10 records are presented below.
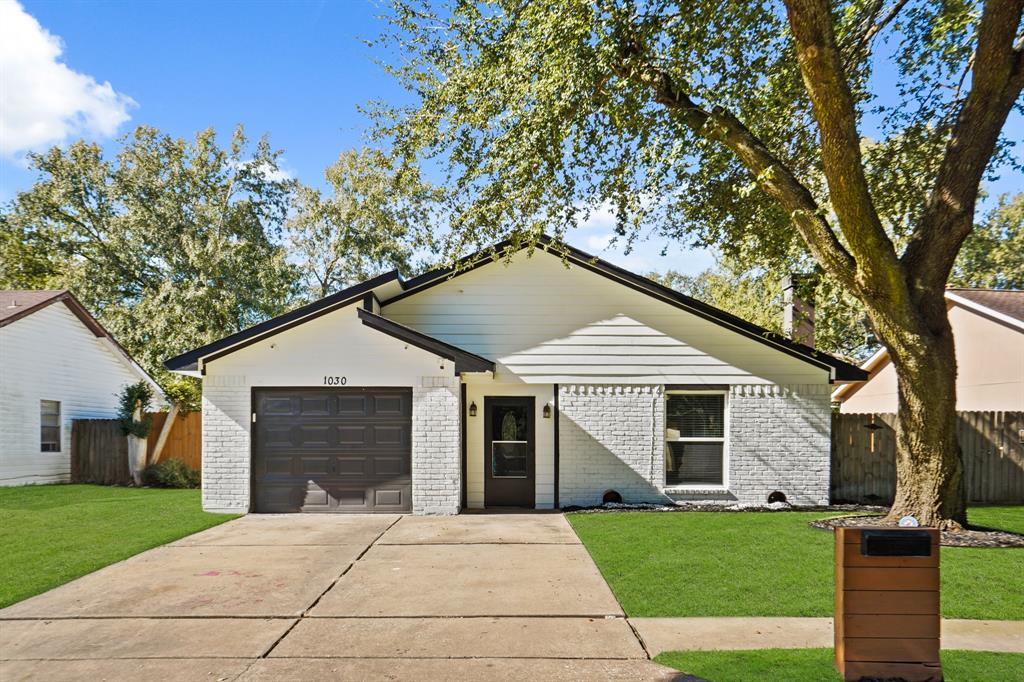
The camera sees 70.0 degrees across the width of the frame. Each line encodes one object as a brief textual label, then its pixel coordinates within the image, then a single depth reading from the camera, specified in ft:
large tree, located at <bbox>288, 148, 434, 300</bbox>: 98.17
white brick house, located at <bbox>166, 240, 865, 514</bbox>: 43.45
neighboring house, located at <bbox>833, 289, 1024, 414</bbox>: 57.72
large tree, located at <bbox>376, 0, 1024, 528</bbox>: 29.14
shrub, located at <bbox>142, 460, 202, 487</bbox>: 59.26
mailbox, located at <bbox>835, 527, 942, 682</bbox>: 15.33
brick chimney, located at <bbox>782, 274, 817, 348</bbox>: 44.47
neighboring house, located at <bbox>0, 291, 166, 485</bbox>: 58.08
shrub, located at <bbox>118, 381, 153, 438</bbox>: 60.18
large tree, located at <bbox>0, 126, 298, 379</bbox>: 91.40
